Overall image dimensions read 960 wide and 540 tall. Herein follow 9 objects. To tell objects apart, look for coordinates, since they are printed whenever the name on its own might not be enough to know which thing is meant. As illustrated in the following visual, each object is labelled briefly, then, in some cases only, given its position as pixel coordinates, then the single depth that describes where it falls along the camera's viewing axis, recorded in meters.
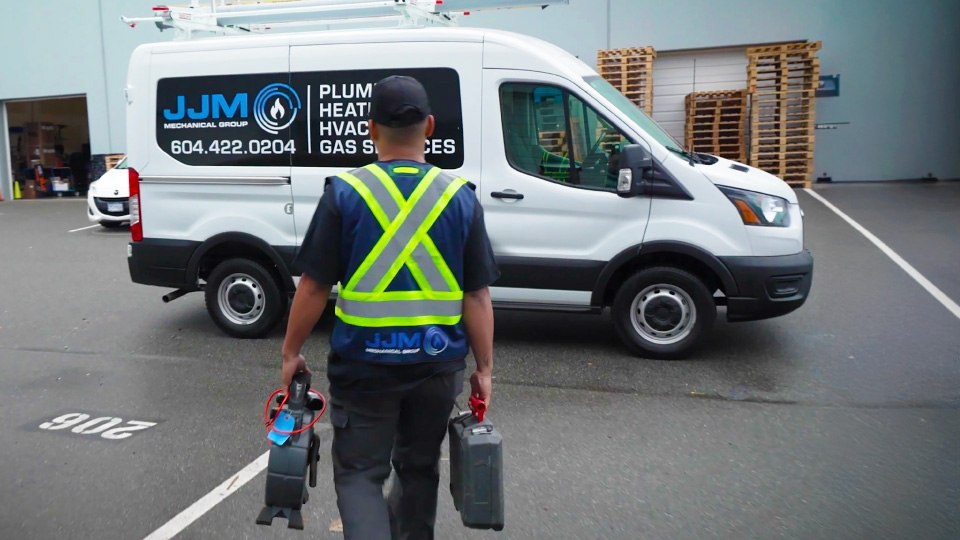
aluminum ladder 7.14
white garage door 17.59
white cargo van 6.19
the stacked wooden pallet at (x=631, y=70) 16.69
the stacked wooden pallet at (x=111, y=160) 21.68
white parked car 15.02
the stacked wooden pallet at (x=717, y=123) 16.73
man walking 2.71
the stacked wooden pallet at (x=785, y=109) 16.06
